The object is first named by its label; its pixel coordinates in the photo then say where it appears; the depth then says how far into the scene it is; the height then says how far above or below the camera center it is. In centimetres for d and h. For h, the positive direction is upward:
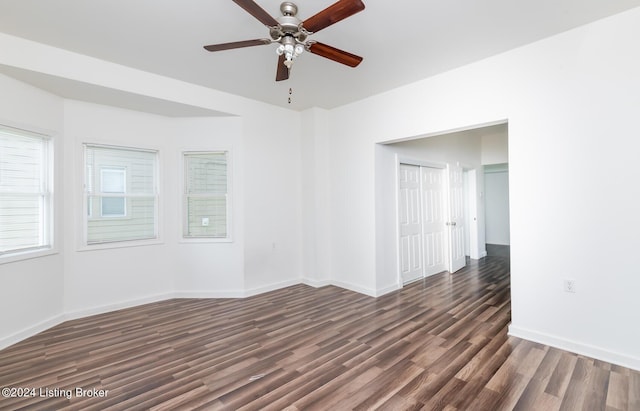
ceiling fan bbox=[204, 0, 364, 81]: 175 +123
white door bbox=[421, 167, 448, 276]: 518 -26
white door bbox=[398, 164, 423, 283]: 472 -28
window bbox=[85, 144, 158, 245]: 368 +22
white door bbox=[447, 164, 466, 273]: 557 -27
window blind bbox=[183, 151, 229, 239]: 428 +21
